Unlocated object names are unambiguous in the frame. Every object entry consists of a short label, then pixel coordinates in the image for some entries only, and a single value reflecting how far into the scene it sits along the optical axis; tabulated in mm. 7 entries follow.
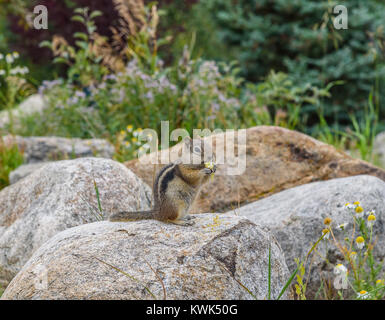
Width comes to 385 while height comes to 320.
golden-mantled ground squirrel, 3201
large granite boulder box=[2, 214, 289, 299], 2783
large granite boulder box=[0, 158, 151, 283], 3971
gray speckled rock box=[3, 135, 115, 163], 6363
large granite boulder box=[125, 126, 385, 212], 5287
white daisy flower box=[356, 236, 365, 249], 2977
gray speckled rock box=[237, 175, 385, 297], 4125
